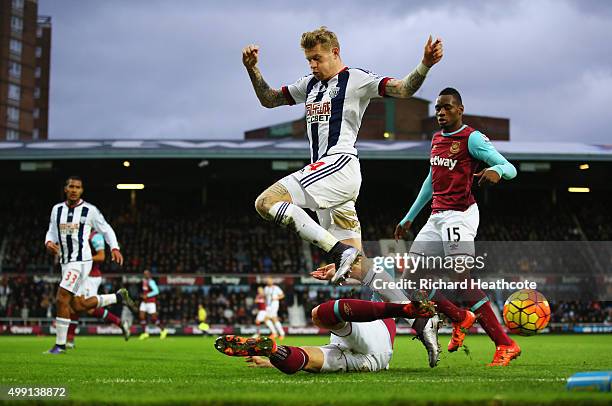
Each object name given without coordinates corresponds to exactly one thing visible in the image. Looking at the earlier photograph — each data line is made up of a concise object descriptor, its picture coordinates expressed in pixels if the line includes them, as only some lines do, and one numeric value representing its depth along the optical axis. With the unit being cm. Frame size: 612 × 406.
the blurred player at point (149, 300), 2436
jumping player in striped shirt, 623
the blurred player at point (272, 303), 2336
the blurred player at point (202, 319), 2531
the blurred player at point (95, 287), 1275
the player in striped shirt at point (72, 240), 1178
